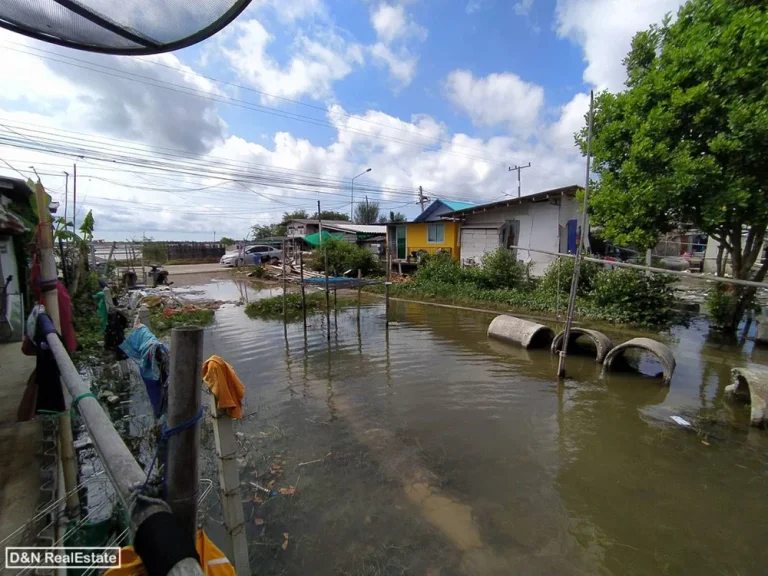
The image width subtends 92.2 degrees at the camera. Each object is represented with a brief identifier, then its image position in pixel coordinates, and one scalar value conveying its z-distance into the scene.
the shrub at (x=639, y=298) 11.55
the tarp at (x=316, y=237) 25.12
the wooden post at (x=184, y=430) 1.47
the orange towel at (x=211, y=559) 1.80
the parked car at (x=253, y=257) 30.12
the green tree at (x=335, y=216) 55.96
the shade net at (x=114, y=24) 2.07
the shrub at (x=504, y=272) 16.16
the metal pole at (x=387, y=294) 11.99
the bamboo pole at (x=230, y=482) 2.80
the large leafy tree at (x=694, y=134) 7.79
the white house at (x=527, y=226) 16.41
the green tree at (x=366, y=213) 52.28
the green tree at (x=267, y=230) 45.28
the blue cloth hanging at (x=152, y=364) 2.61
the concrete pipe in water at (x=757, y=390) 5.71
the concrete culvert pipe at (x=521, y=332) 9.79
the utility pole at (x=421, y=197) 36.94
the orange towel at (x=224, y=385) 2.69
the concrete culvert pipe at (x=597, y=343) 8.52
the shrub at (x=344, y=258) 21.47
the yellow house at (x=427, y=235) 20.45
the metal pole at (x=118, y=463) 0.98
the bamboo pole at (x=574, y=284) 6.37
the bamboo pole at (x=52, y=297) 3.21
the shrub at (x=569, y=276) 13.48
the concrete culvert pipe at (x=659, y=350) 7.16
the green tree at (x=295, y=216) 49.41
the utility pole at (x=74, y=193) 11.60
